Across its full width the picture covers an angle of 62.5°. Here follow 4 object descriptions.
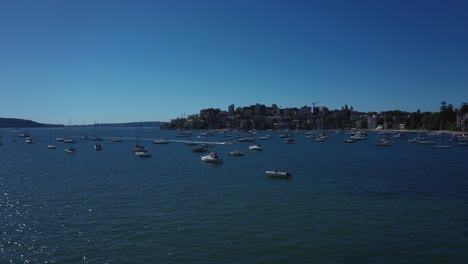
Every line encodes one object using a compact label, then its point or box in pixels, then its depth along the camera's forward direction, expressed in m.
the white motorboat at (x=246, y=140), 156.88
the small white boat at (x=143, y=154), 81.12
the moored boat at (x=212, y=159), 68.56
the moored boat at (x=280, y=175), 48.97
